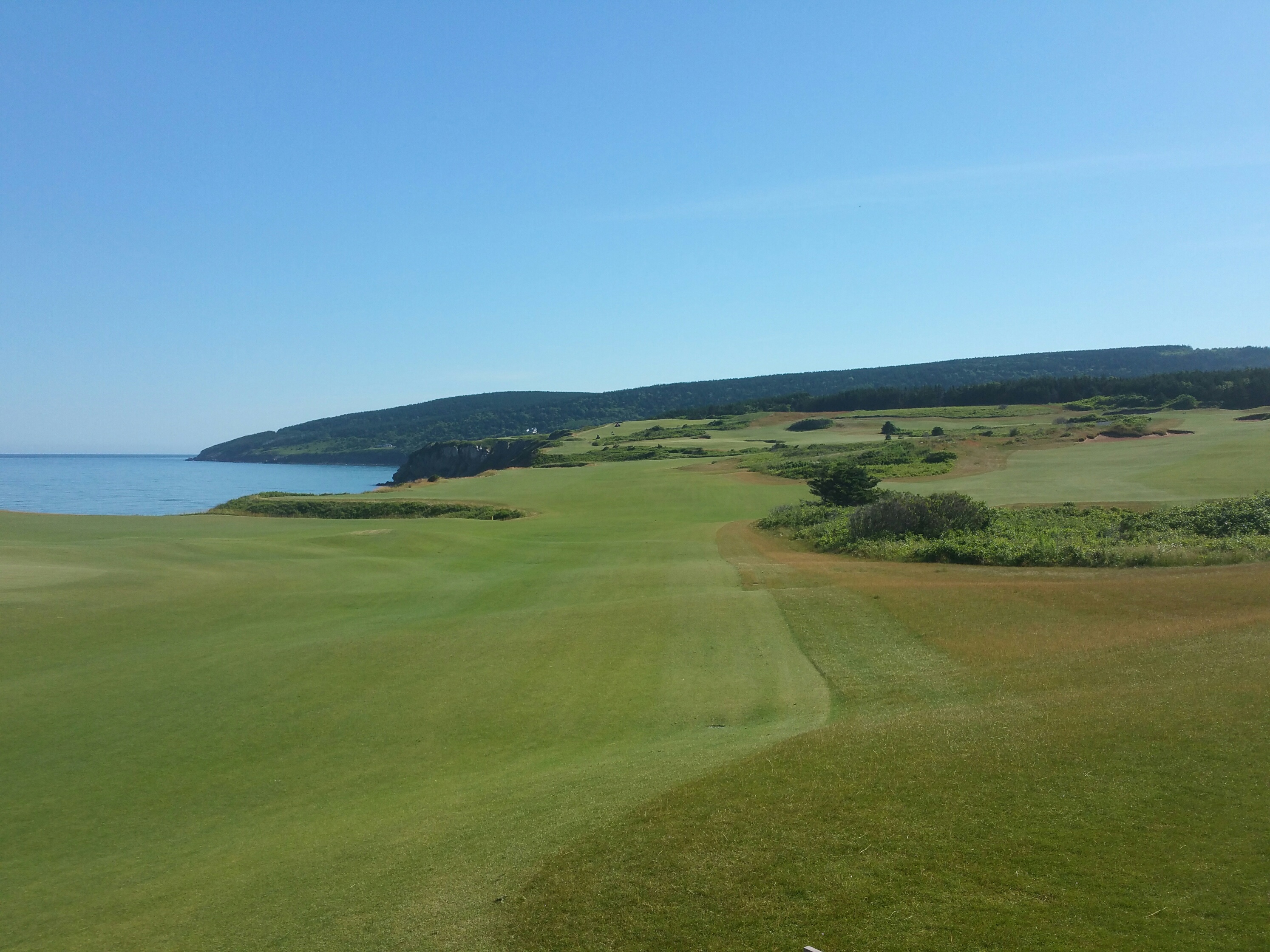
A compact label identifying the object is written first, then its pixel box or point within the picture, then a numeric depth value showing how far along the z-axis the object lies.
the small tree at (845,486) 47.00
